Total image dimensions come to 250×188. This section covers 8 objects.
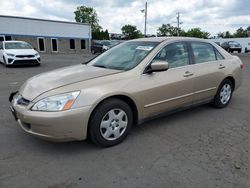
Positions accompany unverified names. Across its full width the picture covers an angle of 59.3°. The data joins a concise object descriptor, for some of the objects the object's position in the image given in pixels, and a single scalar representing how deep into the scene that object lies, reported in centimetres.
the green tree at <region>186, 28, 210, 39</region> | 7316
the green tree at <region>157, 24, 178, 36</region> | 7318
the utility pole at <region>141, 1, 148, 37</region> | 3856
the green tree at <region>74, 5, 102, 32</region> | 8038
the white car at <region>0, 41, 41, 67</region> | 1154
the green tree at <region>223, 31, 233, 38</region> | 8397
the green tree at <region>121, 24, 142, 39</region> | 8297
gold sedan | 277
